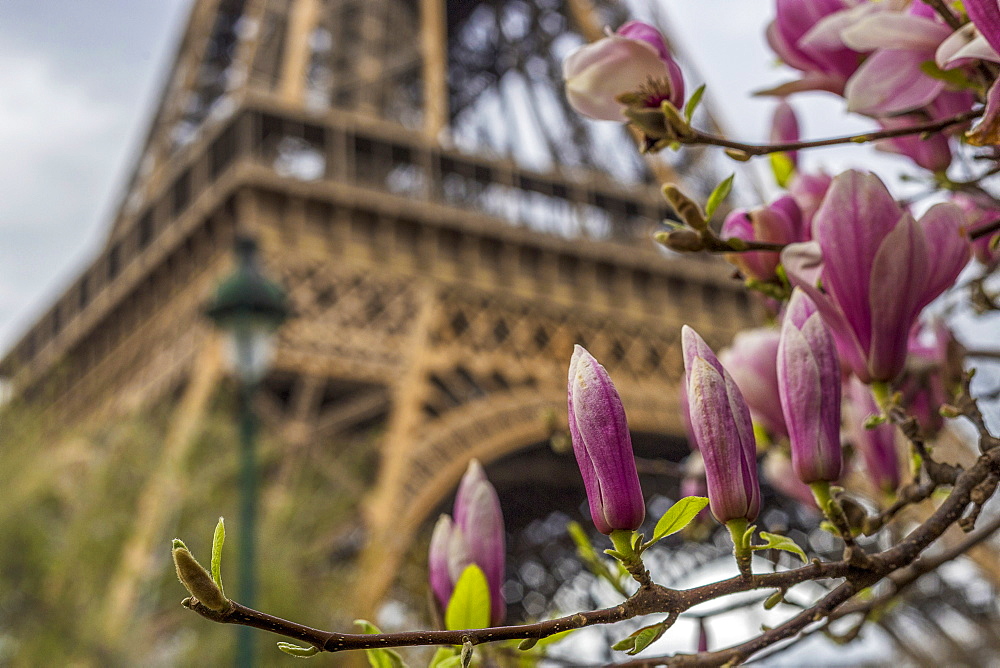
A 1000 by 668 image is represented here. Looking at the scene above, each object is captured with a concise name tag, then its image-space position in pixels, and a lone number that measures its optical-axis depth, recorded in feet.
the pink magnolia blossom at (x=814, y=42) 3.20
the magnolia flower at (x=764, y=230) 3.29
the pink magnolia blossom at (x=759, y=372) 3.70
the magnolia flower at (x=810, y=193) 3.53
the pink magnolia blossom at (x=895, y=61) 2.92
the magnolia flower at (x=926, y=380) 3.76
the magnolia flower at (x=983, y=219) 3.78
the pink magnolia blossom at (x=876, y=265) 2.73
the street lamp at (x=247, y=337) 17.37
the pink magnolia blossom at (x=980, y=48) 2.53
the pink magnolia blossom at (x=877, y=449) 3.88
